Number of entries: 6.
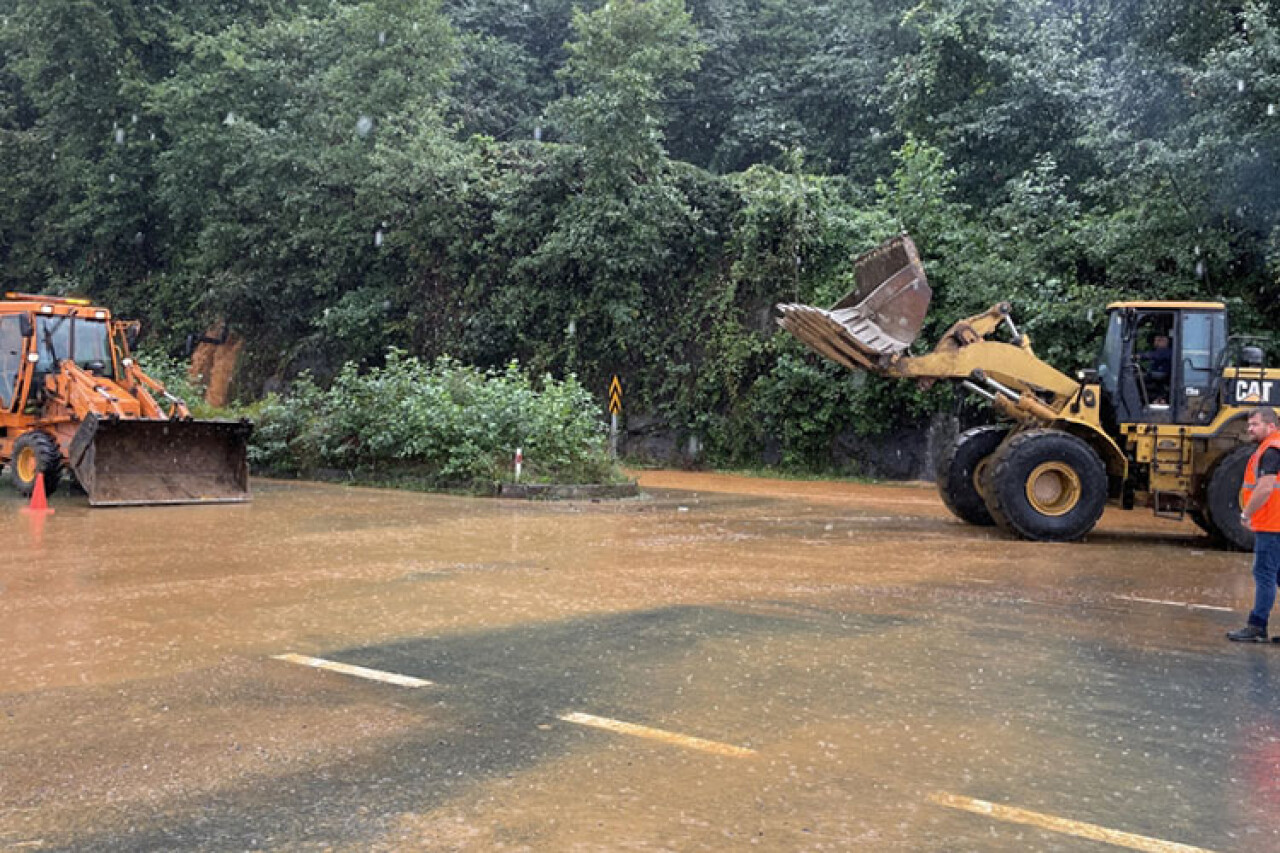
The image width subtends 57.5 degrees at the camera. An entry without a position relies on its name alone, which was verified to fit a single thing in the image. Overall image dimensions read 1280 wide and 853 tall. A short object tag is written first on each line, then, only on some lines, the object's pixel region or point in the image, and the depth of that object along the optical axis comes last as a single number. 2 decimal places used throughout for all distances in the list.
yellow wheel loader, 14.44
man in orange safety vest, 8.10
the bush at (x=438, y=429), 20.48
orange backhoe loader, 17.17
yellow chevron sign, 28.53
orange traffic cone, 15.83
